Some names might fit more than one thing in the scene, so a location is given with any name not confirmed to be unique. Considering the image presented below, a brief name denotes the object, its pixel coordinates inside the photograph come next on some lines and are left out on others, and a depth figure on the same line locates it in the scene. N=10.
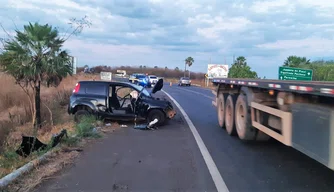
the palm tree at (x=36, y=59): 12.30
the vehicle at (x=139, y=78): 48.10
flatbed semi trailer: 4.96
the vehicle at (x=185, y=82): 63.50
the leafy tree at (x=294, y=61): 42.44
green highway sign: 24.02
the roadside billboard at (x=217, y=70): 66.31
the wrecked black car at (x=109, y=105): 12.49
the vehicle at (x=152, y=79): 59.42
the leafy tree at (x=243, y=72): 47.08
